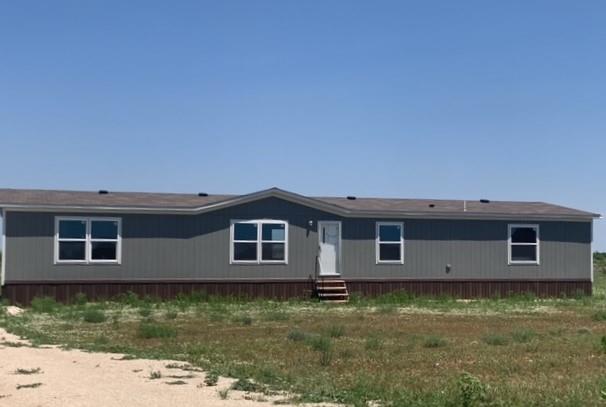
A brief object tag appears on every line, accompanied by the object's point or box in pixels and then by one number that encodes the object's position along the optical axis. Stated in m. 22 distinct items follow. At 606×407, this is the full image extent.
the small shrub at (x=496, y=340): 15.71
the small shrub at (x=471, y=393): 8.71
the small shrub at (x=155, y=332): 16.72
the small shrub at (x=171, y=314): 21.68
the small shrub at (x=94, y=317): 20.39
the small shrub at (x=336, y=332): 17.16
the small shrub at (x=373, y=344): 14.81
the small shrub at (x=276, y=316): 21.30
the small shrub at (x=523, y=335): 16.33
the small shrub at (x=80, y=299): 26.05
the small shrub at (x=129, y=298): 26.47
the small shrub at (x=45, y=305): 23.92
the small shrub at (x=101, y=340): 15.70
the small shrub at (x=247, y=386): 10.39
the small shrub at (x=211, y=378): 10.80
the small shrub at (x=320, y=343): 14.49
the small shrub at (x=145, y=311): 22.28
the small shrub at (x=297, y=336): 16.02
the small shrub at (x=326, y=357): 12.78
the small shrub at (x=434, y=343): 15.30
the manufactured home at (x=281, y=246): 26.31
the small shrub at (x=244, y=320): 20.02
